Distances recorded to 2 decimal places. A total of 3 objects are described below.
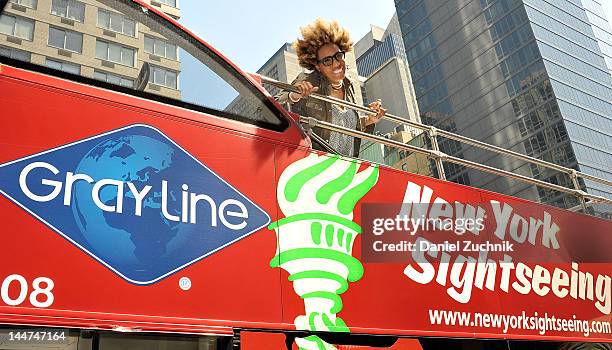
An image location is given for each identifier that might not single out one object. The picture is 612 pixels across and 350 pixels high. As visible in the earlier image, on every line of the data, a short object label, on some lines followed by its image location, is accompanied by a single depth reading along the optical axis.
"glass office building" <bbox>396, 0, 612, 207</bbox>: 74.38
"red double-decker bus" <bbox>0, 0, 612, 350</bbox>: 2.19
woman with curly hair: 4.06
